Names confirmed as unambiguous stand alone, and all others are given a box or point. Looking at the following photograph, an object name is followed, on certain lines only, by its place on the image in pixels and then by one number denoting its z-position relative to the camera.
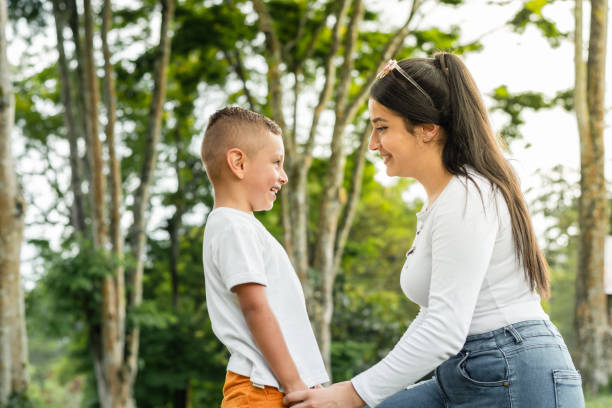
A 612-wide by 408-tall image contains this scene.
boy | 1.99
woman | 1.87
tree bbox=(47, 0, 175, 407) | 8.99
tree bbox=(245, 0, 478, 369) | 9.21
